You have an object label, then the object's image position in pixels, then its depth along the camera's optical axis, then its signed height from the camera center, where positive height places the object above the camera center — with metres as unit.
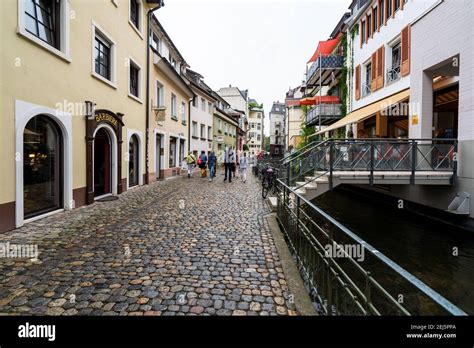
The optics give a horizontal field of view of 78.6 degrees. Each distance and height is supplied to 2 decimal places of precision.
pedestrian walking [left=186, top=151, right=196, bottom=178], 17.75 +0.14
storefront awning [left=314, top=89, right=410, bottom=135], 12.39 +2.84
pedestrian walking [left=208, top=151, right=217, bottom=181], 16.50 +0.08
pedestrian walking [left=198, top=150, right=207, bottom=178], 18.39 +0.21
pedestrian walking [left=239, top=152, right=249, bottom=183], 16.56 +0.10
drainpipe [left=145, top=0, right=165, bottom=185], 14.02 +3.25
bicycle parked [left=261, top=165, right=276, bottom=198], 10.86 -0.58
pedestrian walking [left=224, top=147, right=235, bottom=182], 16.38 +0.37
